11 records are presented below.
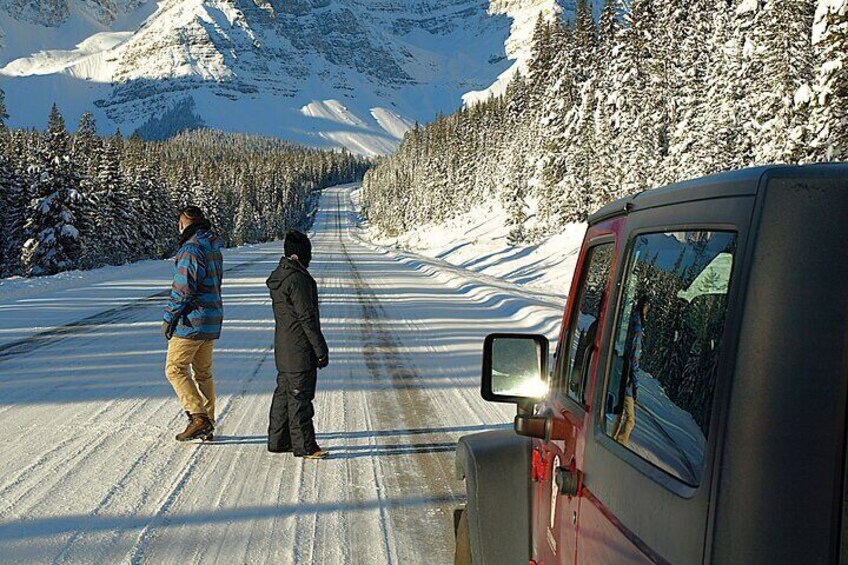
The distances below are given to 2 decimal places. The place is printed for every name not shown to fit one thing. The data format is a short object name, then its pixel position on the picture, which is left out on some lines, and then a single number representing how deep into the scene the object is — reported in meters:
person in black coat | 5.75
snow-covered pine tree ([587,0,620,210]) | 34.94
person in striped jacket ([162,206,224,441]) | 6.02
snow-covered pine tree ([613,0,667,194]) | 32.19
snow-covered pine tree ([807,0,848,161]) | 15.73
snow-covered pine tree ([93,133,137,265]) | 45.16
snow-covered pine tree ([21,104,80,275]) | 37.03
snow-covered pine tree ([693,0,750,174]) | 27.05
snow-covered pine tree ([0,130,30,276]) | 43.22
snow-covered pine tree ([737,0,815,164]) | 22.52
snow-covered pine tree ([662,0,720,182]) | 28.34
